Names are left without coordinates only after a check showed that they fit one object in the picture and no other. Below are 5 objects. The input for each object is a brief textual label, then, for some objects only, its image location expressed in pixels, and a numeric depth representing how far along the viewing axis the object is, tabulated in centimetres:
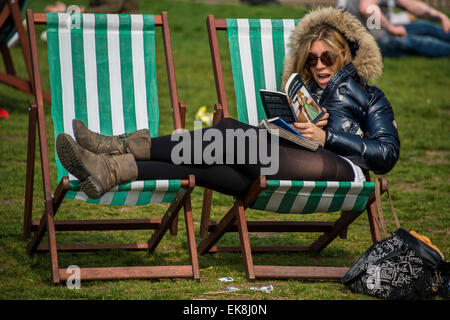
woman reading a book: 666
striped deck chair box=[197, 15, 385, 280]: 693
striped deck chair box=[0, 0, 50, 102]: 1359
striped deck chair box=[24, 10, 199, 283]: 801
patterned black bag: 629
